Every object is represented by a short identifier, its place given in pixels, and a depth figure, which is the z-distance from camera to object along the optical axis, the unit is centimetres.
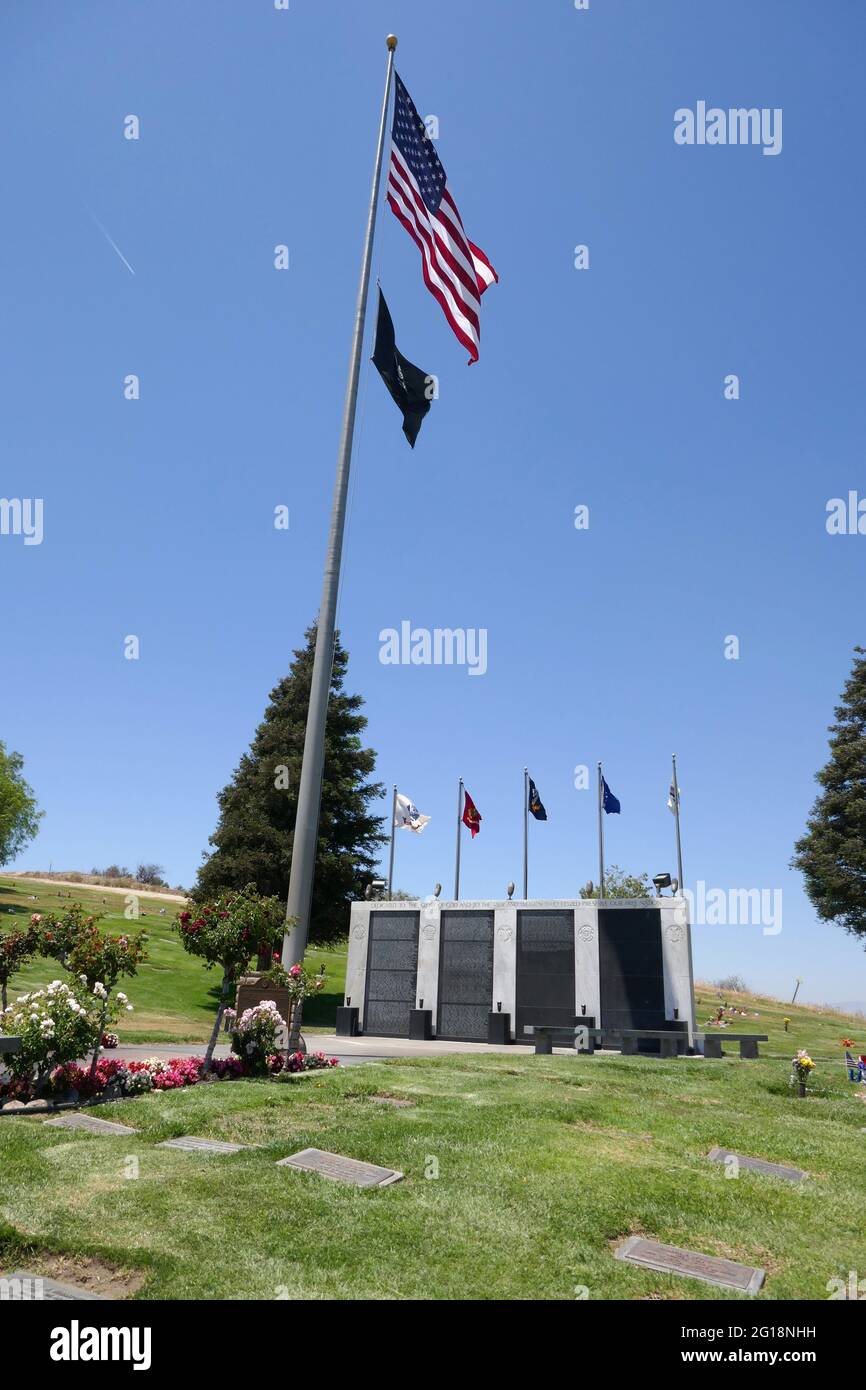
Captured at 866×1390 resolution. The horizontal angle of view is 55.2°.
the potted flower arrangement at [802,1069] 1480
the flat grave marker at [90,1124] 912
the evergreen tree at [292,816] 4081
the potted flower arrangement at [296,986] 1389
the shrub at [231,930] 1349
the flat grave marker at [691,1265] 545
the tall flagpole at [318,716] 1449
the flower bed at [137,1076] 1073
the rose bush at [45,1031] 1055
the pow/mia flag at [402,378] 1698
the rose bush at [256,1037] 1345
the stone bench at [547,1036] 2177
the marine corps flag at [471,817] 3766
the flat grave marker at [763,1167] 850
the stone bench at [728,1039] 2234
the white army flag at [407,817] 3488
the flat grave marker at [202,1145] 819
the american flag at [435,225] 1722
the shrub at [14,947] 1441
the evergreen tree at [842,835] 4525
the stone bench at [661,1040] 2203
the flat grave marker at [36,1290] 469
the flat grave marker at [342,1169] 727
